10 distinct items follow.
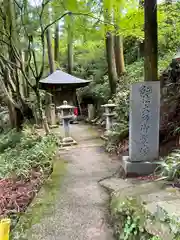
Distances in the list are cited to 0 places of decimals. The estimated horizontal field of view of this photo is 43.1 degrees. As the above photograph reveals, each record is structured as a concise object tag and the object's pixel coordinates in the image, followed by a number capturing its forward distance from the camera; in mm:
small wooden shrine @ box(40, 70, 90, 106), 13164
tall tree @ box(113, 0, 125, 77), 10494
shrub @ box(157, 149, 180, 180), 3107
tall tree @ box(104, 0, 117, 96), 9852
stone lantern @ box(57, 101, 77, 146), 7883
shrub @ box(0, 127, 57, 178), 4698
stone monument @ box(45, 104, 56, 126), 11969
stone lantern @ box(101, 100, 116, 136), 7991
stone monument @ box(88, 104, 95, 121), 12528
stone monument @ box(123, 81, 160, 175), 3992
